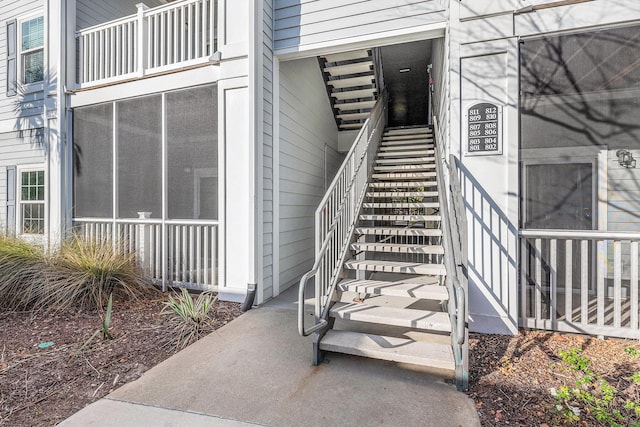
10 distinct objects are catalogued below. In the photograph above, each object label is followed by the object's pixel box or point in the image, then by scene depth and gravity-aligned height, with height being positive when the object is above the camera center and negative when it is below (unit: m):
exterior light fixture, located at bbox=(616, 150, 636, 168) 3.25 +0.54
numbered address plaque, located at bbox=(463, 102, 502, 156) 3.30 +0.85
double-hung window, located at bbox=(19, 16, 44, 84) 6.01 +3.03
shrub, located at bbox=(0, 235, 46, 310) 4.00 -0.83
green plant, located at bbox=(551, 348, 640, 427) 1.79 -1.22
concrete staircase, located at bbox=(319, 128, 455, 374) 2.57 -0.90
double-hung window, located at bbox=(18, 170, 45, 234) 6.14 +0.18
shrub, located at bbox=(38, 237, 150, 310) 3.95 -0.84
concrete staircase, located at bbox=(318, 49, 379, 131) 5.83 +2.56
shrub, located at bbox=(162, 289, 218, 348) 3.21 -1.18
